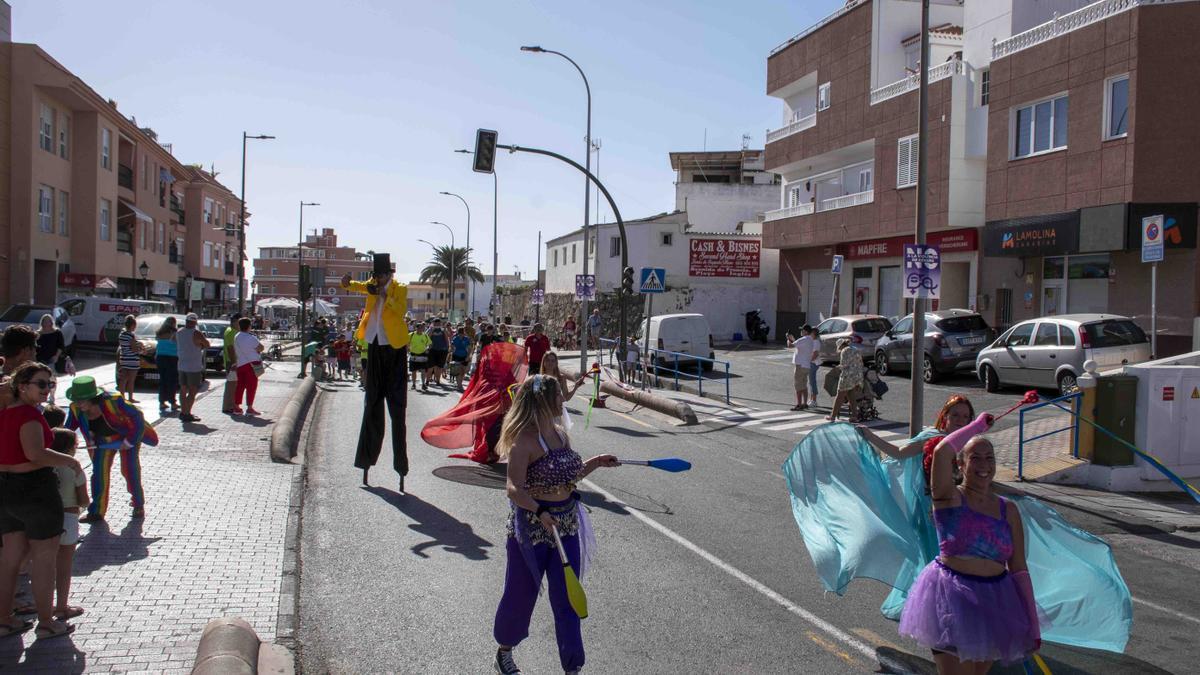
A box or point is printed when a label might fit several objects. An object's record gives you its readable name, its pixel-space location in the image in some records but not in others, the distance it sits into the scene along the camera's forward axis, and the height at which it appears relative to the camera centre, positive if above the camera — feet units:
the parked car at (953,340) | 69.21 -1.17
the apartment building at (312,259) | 412.16 +17.35
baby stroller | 54.29 -4.32
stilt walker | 31.40 -1.57
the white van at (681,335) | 86.33 -1.74
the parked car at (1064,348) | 54.49 -1.20
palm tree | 262.26 +12.64
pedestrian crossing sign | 74.18 +2.95
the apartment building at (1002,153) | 65.10 +15.66
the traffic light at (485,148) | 72.49 +13.04
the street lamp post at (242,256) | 118.39 +6.24
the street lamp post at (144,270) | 125.50 +4.34
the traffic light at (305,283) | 85.72 +2.22
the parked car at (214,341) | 77.71 -3.29
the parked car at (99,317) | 93.30 -1.73
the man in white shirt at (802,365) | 61.05 -3.02
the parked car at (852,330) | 82.93 -0.71
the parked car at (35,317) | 81.56 -1.75
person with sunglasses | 16.60 -3.73
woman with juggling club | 15.43 -3.61
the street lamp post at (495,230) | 141.98 +13.11
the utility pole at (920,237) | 40.60 +4.14
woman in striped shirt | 49.88 -3.09
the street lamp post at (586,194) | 82.28 +11.82
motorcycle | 131.13 -1.22
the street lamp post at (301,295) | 83.19 +1.01
